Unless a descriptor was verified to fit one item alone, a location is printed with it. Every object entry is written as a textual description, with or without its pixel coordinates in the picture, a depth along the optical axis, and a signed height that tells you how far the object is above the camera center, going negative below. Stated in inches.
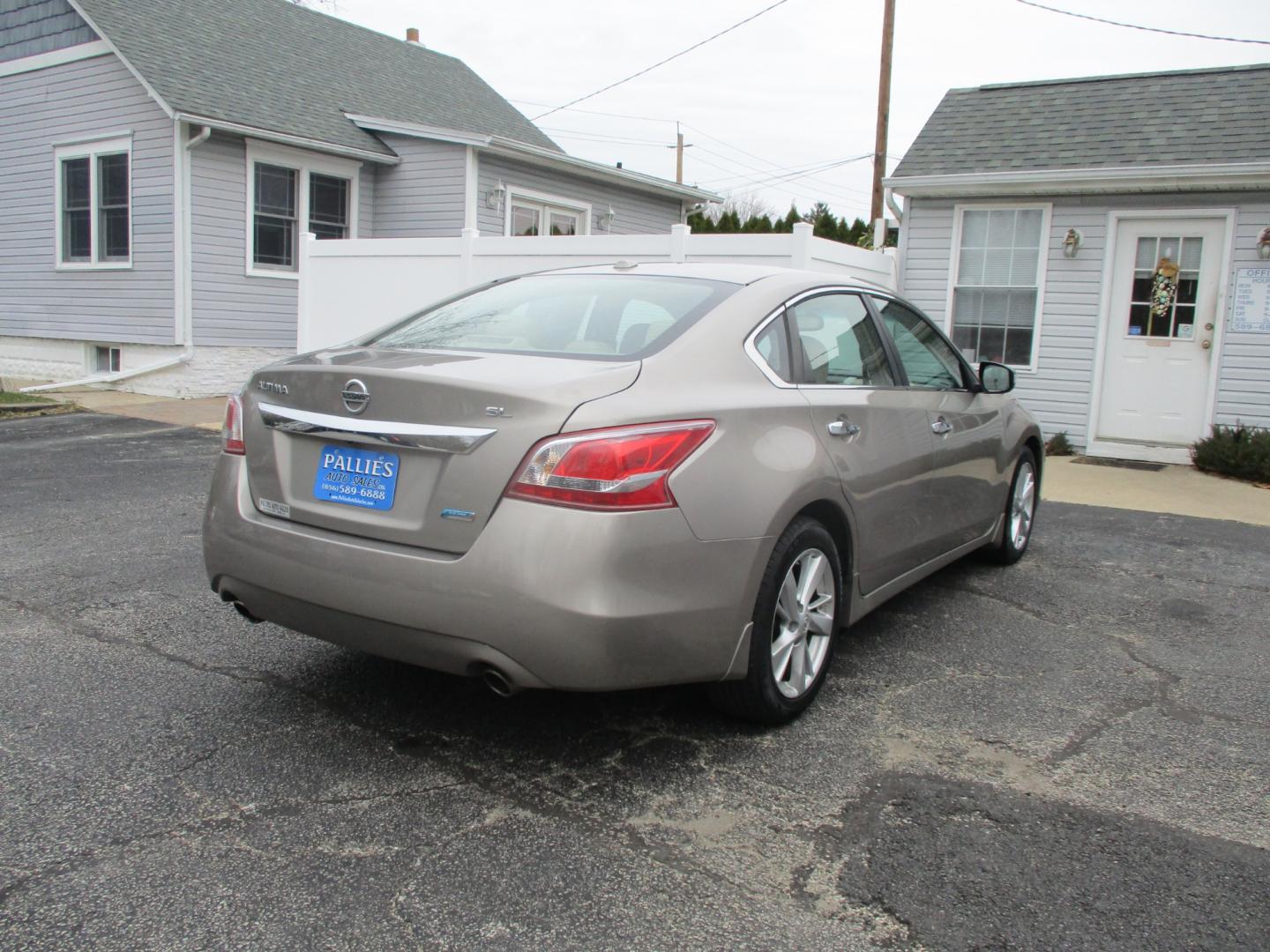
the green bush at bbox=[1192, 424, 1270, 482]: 372.3 -34.1
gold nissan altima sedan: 112.0 -19.2
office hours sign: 391.9 +20.5
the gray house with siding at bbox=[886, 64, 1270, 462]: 396.5 +38.9
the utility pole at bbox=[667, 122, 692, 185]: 1721.2 +278.5
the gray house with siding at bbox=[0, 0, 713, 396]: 537.0 +68.1
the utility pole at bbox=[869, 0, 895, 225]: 741.3 +172.2
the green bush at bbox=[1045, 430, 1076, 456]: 426.9 -39.0
